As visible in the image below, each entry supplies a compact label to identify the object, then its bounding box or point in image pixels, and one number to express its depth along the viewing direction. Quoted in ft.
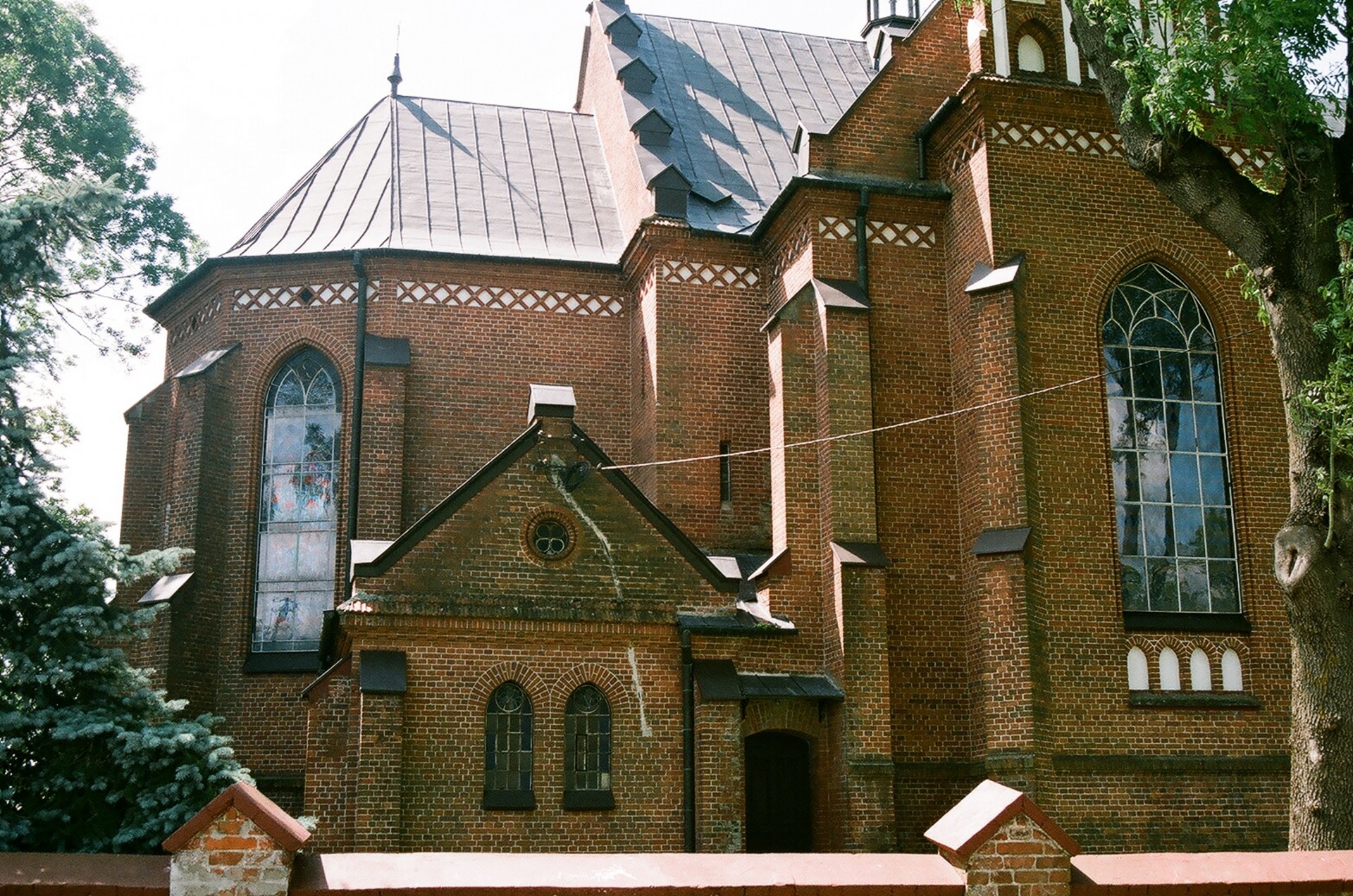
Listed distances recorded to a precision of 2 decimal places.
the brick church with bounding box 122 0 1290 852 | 46.24
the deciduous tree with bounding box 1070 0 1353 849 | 36.68
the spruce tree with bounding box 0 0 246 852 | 40.91
